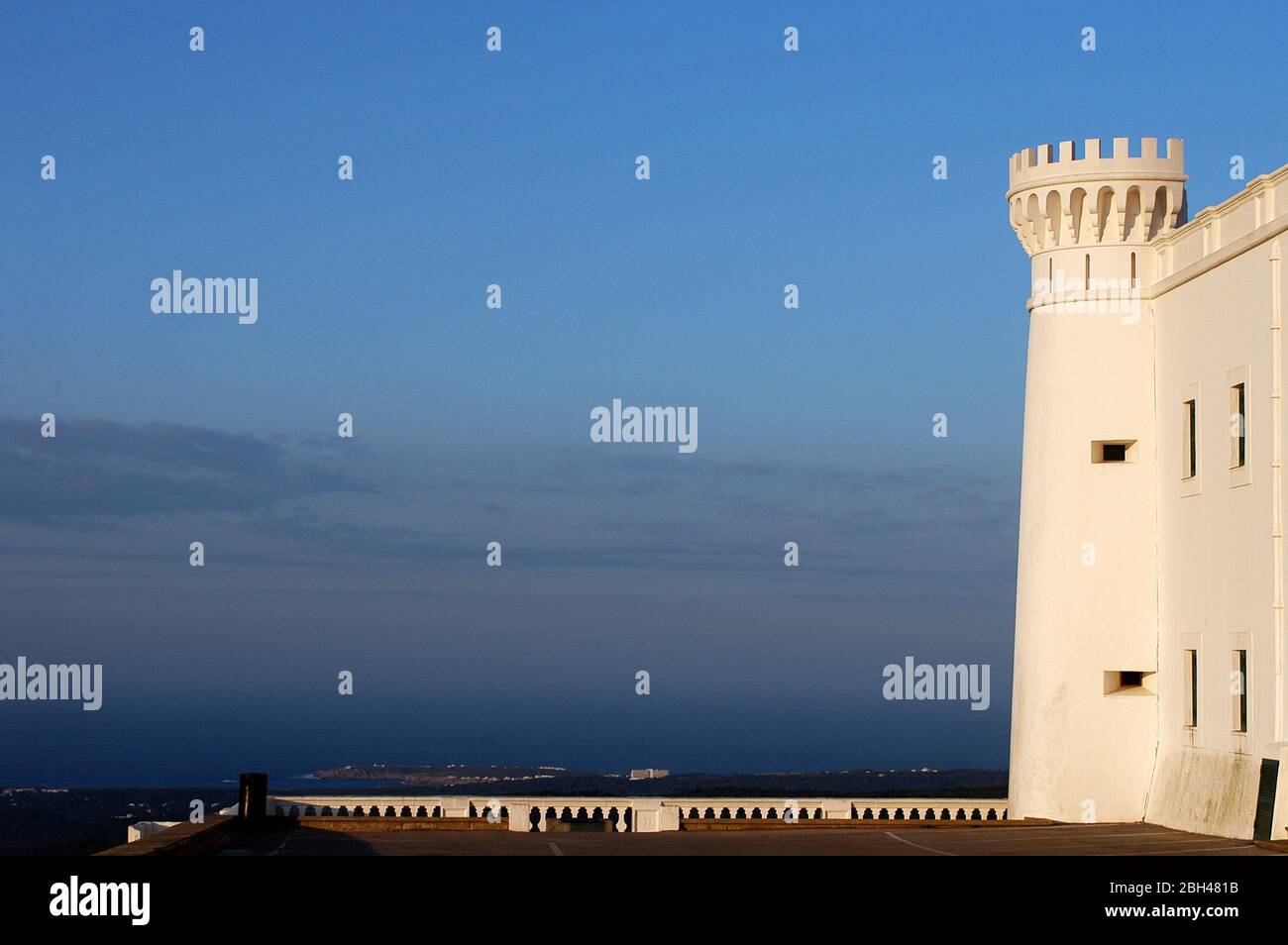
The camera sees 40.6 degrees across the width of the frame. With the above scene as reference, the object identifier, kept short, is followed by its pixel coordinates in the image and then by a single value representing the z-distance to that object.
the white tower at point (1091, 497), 29.28
